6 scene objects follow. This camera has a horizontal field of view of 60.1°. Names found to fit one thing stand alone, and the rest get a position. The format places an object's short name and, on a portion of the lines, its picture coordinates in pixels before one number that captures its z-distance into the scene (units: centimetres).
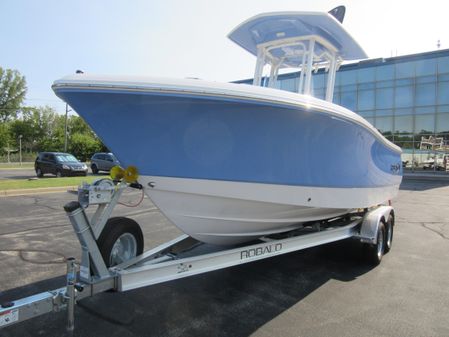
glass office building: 2483
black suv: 1927
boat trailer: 274
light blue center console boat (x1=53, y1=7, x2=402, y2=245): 319
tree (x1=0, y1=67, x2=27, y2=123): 6588
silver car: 2308
